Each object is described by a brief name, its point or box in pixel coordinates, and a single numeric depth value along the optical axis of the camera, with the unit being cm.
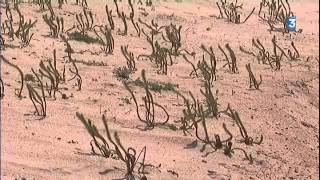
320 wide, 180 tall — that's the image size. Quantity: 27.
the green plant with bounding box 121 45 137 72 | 1083
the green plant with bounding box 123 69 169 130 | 820
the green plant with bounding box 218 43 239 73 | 1116
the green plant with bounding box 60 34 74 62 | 1094
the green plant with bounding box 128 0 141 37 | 1369
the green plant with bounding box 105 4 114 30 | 1377
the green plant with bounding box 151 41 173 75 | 1096
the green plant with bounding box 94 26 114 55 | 1186
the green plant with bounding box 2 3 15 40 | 1178
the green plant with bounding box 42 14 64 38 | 1242
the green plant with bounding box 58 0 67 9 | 1532
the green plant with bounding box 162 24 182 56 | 1218
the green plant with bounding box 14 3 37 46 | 1150
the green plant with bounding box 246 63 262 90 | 1021
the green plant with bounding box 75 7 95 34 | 1314
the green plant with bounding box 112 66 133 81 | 1036
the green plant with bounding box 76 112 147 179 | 659
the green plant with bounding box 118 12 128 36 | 1367
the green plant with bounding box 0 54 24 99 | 856
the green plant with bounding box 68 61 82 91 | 953
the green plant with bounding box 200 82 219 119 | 858
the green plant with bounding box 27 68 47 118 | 799
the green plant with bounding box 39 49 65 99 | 895
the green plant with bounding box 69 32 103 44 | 1254
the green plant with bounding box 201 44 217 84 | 1063
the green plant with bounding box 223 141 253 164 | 744
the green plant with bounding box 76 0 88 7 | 1600
